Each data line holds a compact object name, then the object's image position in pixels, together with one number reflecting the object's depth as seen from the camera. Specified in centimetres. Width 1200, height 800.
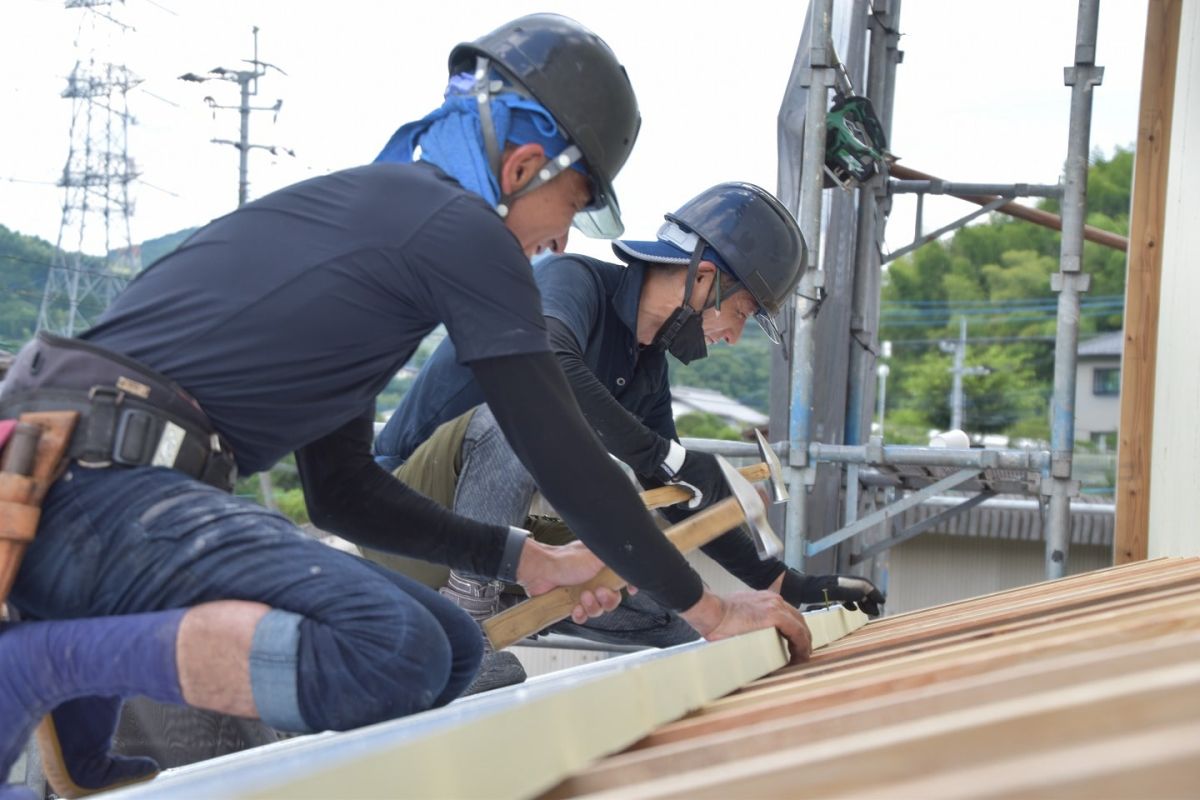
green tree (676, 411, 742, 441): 4141
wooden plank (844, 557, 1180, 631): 369
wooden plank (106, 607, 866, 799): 119
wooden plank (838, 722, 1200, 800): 79
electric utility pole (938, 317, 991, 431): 4497
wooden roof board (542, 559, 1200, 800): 87
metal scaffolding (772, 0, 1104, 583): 603
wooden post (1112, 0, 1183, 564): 480
